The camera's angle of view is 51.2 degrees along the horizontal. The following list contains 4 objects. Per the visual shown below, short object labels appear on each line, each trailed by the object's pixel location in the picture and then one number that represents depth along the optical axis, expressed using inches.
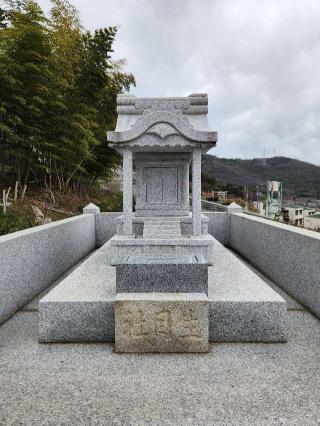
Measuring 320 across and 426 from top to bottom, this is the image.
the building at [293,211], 1968.6
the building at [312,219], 1815.9
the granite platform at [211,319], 147.9
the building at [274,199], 1196.5
